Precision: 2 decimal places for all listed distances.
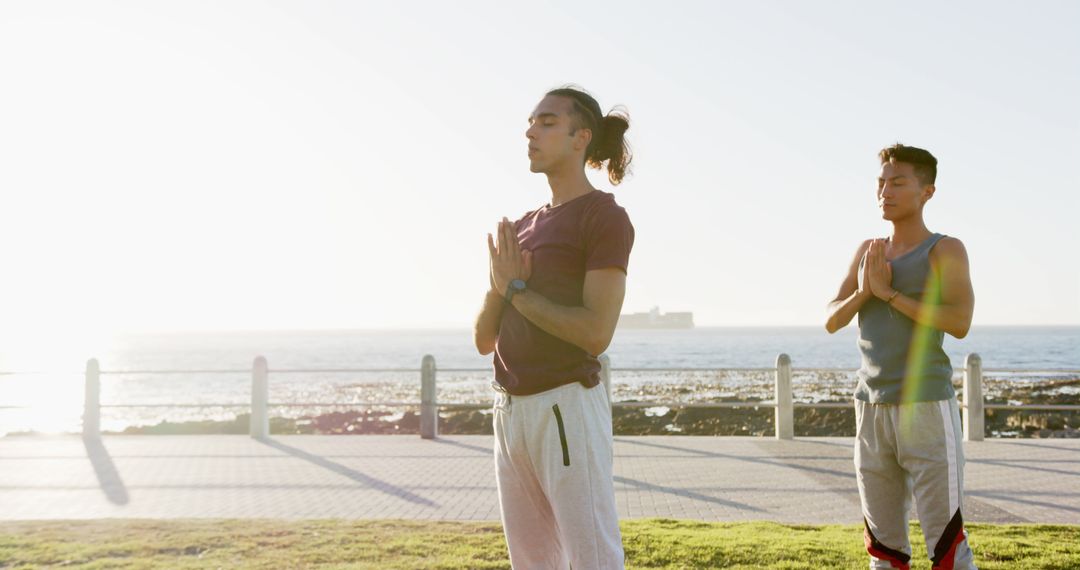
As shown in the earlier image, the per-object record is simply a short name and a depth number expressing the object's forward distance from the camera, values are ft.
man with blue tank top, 11.14
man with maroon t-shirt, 8.55
